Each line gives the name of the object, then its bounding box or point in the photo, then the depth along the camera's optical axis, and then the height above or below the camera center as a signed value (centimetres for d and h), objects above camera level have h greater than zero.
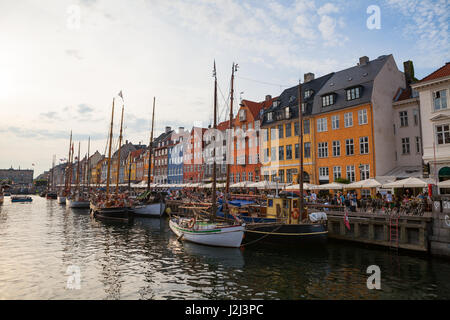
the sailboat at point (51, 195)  9862 -224
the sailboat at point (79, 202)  5947 -279
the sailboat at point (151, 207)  3984 -248
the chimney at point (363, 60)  3934 +1734
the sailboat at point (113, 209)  3756 -273
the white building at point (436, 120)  2545 +621
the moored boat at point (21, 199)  7989 -294
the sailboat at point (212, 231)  1994 -301
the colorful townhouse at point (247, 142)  4984 +834
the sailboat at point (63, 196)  7562 -198
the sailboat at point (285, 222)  1939 -237
